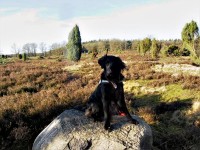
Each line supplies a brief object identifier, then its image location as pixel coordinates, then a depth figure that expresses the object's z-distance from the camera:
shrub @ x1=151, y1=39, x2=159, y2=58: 28.78
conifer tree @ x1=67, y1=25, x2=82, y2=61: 30.05
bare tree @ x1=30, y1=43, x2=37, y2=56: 95.76
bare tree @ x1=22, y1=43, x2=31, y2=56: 90.41
